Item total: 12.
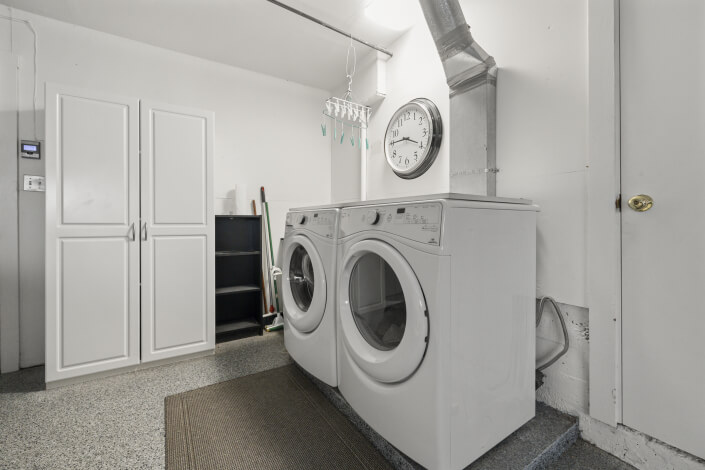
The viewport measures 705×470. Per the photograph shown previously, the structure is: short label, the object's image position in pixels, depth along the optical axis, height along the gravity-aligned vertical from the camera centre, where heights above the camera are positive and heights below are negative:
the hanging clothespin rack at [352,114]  2.58 +1.09
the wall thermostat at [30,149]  2.12 +0.59
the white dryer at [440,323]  1.02 -0.35
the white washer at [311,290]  1.57 -0.33
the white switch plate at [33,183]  2.13 +0.35
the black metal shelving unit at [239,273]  2.70 -0.36
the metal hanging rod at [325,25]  2.06 +1.54
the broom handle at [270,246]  2.99 -0.12
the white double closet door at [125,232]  1.84 +0.01
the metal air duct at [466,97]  1.60 +0.79
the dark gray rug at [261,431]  1.26 -0.93
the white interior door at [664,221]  1.11 +0.05
